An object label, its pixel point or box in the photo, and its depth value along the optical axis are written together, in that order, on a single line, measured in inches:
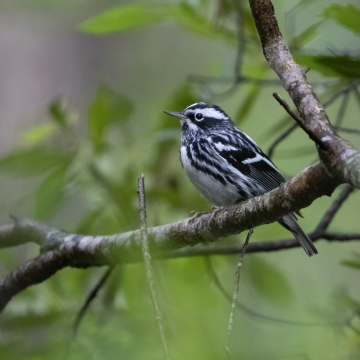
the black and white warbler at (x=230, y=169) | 257.6
